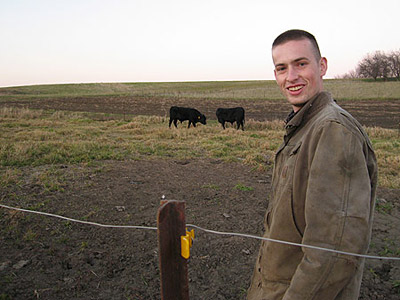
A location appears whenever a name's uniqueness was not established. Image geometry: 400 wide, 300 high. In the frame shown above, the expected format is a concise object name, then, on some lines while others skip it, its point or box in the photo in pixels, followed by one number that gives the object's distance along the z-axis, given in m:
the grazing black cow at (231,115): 16.09
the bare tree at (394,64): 63.28
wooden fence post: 1.58
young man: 1.24
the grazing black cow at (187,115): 17.05
